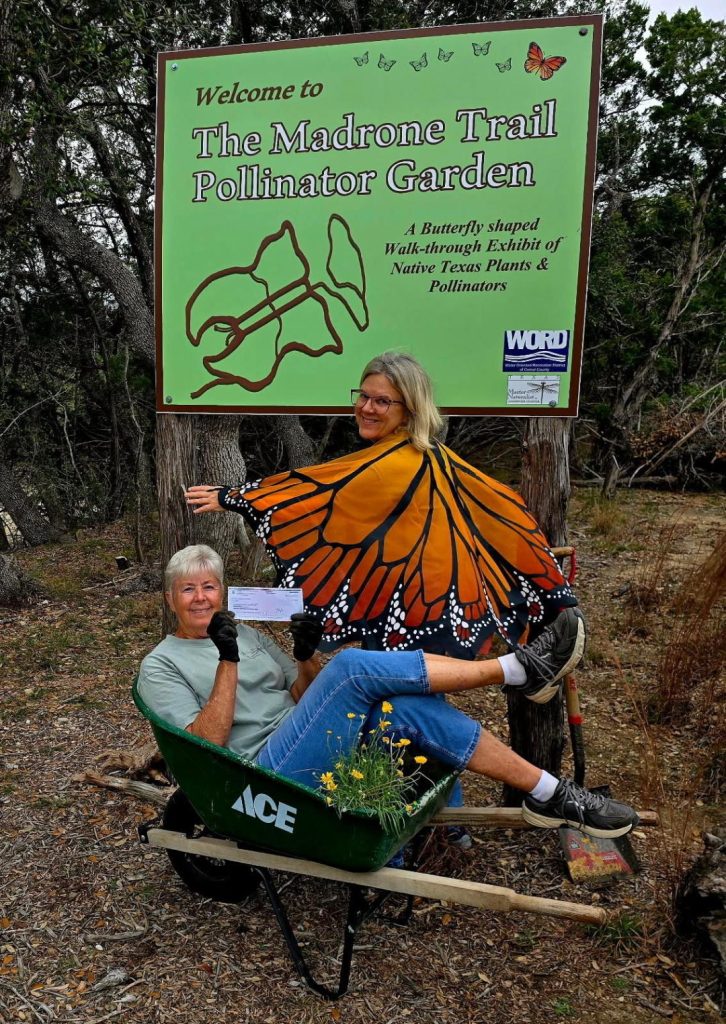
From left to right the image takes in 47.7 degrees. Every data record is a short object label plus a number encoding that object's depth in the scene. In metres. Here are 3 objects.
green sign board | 2.58
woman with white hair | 2.14
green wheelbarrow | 1.88
